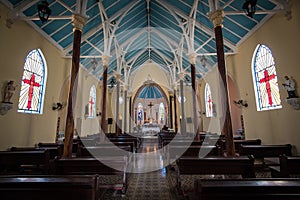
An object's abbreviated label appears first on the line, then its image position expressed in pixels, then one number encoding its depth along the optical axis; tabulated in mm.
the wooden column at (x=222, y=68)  5150
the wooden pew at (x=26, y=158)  4625
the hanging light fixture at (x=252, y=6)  4520
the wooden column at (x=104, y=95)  9212
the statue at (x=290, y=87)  6203
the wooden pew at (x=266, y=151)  5859
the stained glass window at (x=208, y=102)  14819
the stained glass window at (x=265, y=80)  7750
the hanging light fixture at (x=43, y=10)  4828
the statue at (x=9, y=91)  6230
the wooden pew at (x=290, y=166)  3273
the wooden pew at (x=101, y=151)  5383
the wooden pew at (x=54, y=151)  5504
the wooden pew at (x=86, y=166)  3701
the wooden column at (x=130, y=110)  22219
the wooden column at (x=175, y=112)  19117
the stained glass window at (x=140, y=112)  28142
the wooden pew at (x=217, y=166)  3482
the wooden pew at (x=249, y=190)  1770
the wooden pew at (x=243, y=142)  7151
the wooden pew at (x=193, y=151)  5385
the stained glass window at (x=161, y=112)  28186
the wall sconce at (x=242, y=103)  9523
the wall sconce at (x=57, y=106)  9492
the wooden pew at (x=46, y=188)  2066
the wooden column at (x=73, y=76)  5252
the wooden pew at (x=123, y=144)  6759
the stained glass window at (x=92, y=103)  14852
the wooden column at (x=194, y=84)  9764
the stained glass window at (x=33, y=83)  7621
